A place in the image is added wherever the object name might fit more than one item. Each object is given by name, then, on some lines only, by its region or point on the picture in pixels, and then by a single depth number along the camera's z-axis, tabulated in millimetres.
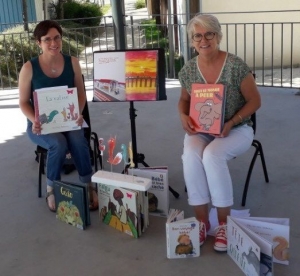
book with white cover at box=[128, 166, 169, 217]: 2522
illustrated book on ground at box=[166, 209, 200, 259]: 2149
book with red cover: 2369
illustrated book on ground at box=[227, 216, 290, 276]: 1914
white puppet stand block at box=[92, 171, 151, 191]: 2321
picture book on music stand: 2660
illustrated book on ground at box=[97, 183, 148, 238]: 2338
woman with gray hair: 2281
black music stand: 2780
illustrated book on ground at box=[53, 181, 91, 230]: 2449
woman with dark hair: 2648
